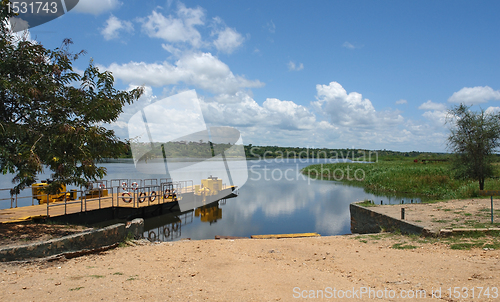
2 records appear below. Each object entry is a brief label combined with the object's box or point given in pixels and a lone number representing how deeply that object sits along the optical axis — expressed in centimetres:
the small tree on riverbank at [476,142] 1831
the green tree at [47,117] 717
